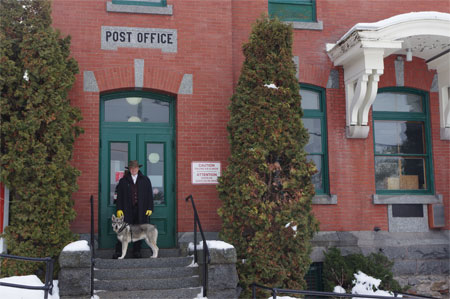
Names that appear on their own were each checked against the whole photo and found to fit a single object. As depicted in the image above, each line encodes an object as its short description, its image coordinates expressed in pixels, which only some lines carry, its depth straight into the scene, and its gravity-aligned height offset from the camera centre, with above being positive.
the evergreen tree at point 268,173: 7.98 +0.28
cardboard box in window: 10.28 +0.14
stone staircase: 7.30 -1.32
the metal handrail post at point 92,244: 6.95 -0.79
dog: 8.03 -0.68
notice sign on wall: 9.22 +0.32
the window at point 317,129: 10.02 +1.23
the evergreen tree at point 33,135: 7.71 +0.89
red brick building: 9.12 +1.63
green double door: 9.16 +0.72
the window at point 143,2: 9.45 +3.59
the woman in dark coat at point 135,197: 8.34 -0.10
